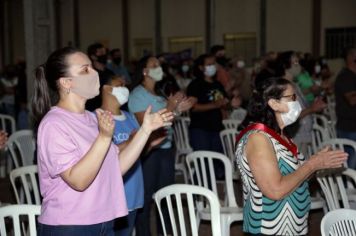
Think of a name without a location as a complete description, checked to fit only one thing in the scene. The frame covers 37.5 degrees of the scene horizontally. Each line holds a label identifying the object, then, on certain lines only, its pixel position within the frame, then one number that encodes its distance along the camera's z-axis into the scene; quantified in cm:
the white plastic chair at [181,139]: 601
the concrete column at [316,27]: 1285
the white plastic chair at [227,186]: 358
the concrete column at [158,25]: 1508
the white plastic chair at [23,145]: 484
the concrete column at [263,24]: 1350
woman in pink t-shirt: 193
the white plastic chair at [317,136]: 517
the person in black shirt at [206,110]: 528
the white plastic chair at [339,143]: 422
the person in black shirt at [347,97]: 498
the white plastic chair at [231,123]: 576
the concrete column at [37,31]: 630
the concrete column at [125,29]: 1564
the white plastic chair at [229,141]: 500
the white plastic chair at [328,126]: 573
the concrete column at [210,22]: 1428
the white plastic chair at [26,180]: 345
